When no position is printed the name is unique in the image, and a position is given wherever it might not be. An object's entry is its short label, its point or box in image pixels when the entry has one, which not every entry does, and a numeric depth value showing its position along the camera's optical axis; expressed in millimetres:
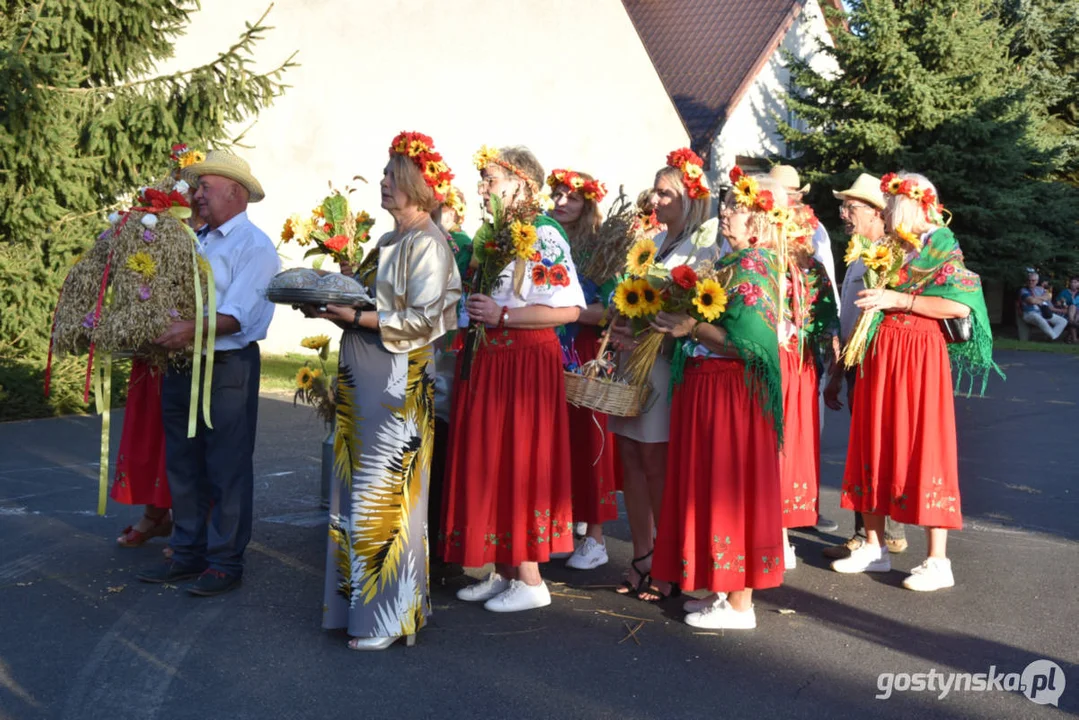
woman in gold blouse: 4711
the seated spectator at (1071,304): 26500
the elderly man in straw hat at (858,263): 6621
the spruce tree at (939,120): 24062
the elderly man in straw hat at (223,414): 5543
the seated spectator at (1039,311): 26250
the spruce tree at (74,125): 10266
